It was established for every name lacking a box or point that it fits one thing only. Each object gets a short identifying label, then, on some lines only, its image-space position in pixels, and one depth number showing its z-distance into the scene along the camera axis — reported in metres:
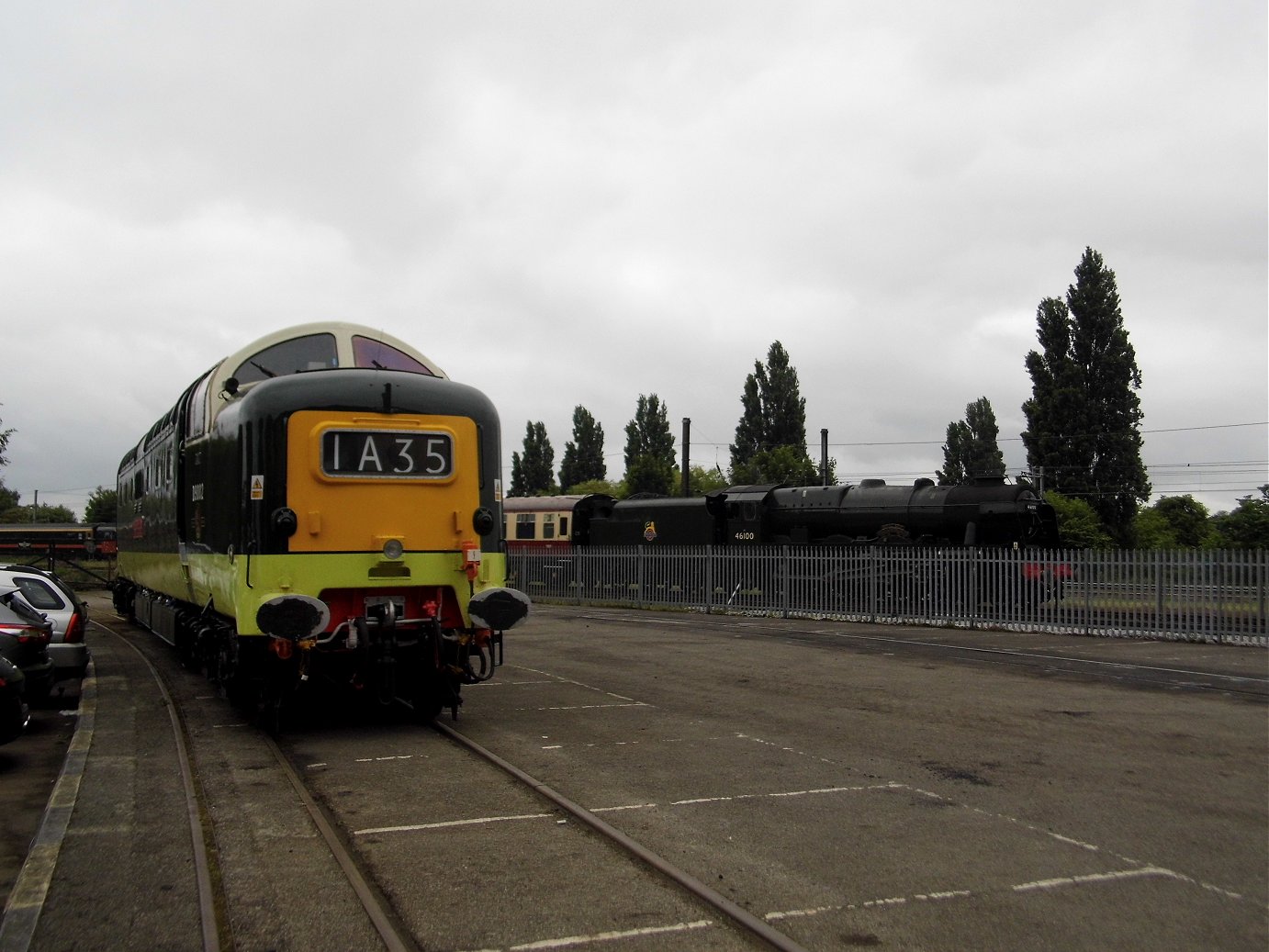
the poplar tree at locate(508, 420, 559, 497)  77.62
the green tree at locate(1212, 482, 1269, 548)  35.09
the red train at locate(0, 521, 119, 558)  50.81
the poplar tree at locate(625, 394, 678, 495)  69.88
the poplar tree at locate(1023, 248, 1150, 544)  39.62
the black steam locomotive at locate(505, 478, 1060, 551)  23.30
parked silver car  11.49
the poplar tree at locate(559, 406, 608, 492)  75.00
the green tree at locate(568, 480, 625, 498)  67.94
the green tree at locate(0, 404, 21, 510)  97.25
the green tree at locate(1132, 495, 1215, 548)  45.67
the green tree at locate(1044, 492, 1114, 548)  37.34
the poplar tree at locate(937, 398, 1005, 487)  60.91
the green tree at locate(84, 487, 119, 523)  85.88
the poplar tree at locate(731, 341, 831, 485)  56.12
